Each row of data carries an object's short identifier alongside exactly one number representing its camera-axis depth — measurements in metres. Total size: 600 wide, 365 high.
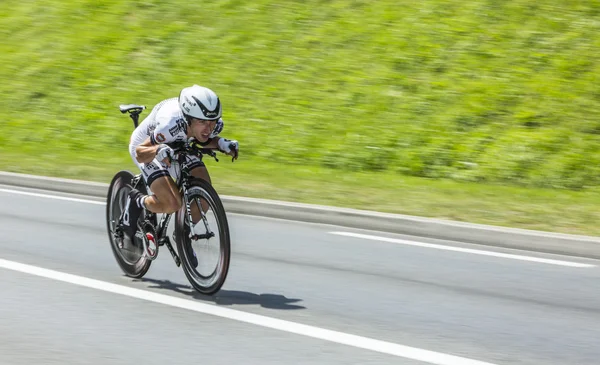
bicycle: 13.95
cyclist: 13.71
